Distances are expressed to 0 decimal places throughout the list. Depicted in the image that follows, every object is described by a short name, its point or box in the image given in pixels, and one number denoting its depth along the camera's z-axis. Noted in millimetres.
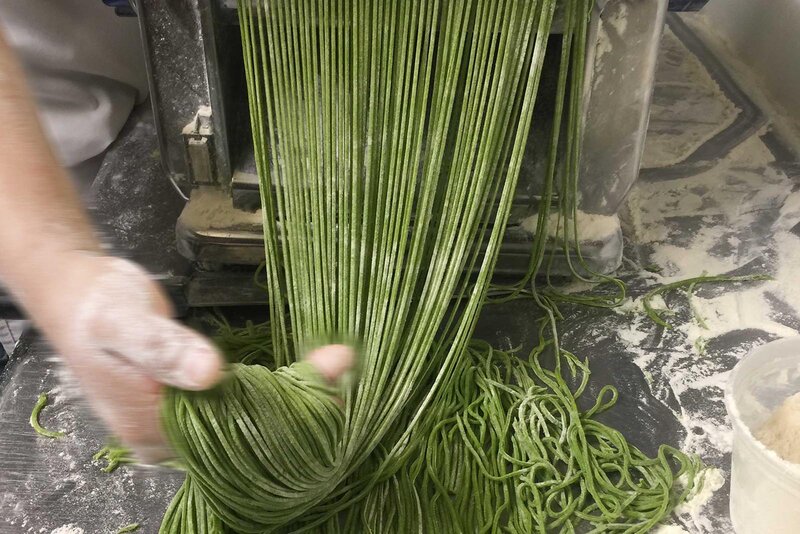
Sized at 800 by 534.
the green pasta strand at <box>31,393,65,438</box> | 1134
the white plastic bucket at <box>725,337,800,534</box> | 919
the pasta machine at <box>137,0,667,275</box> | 1145
